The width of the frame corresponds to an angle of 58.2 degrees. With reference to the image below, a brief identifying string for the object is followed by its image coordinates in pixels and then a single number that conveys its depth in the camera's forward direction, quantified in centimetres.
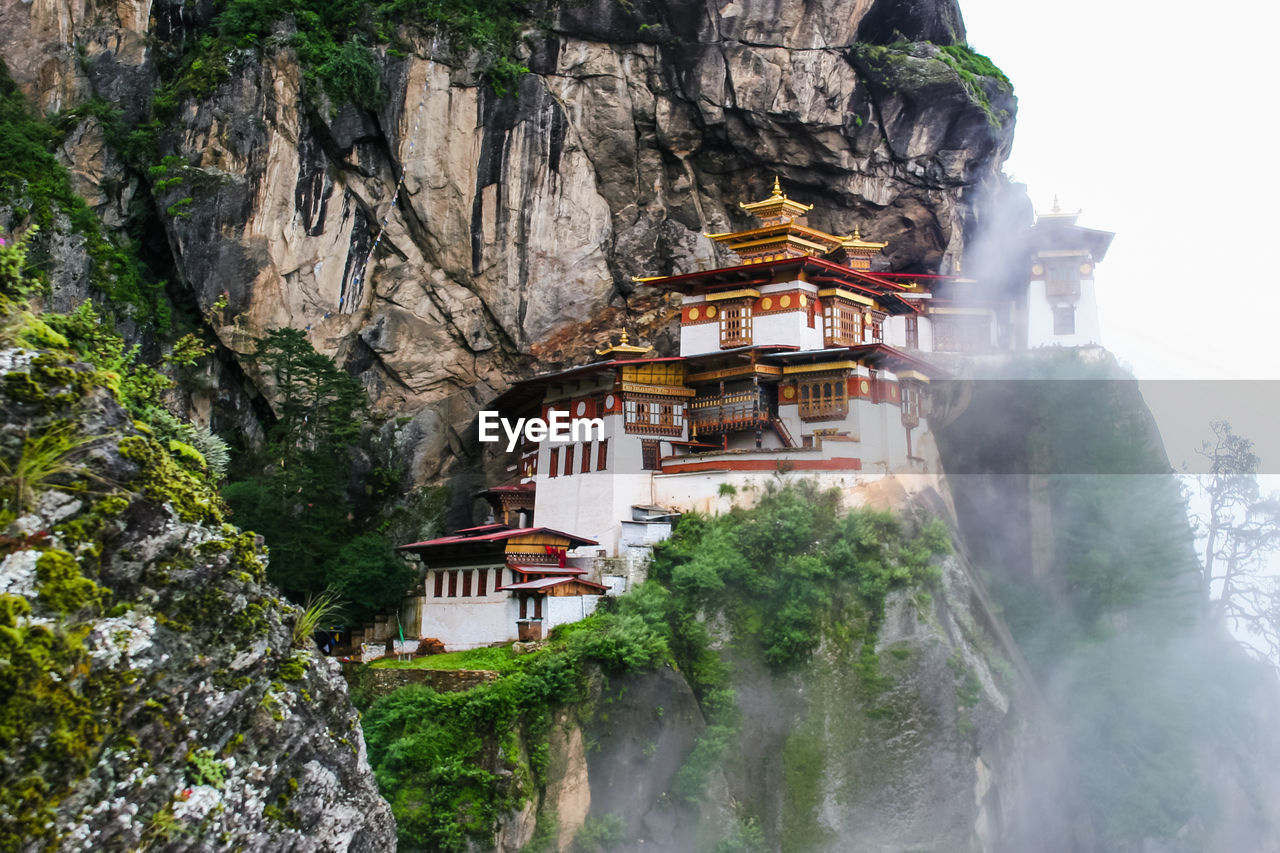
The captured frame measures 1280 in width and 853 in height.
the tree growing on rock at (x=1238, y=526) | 3816
